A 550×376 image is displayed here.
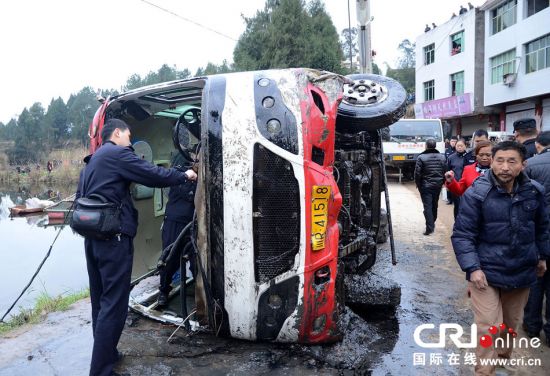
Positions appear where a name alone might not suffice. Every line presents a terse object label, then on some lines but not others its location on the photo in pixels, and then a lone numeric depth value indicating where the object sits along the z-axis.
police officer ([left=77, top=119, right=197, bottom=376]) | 2.88
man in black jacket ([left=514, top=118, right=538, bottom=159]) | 4.21
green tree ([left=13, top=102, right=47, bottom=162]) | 43.78
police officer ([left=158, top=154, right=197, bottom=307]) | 4.04
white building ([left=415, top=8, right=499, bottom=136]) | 25.89
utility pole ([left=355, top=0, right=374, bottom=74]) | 10.48
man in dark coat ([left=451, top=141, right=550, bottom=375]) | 2.69
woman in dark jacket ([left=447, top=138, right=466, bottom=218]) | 6.69
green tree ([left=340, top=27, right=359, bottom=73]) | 44.21
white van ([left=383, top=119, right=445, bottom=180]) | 13.67
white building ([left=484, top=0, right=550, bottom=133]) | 20.55
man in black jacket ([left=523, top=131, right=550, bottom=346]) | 3.44
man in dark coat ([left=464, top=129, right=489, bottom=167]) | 5.34
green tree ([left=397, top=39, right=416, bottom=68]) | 64.81
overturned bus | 2.83
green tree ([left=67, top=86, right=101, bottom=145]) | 49.67
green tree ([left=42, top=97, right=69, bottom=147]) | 49.06
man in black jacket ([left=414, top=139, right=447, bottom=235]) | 7.43
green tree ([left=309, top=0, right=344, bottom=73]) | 25.14
